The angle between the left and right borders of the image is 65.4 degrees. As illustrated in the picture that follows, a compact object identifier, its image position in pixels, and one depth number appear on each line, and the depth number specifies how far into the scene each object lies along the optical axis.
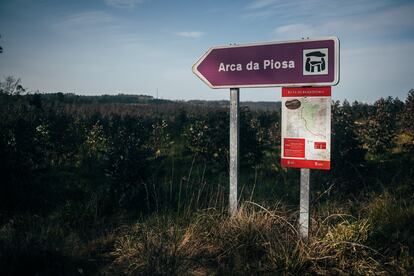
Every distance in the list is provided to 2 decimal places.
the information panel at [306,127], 3.25
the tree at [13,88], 14.27
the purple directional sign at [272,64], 3.22
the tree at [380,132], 15.03
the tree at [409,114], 14.87
